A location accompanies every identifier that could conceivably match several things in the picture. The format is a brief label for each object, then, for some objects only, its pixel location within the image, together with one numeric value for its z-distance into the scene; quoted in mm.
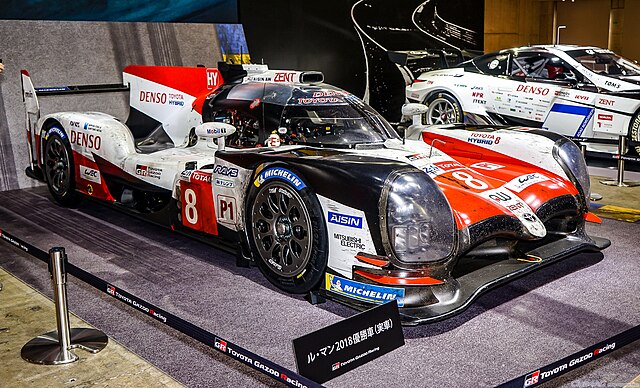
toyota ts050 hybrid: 3451
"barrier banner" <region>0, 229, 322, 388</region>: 2338
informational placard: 2488
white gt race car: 7758
